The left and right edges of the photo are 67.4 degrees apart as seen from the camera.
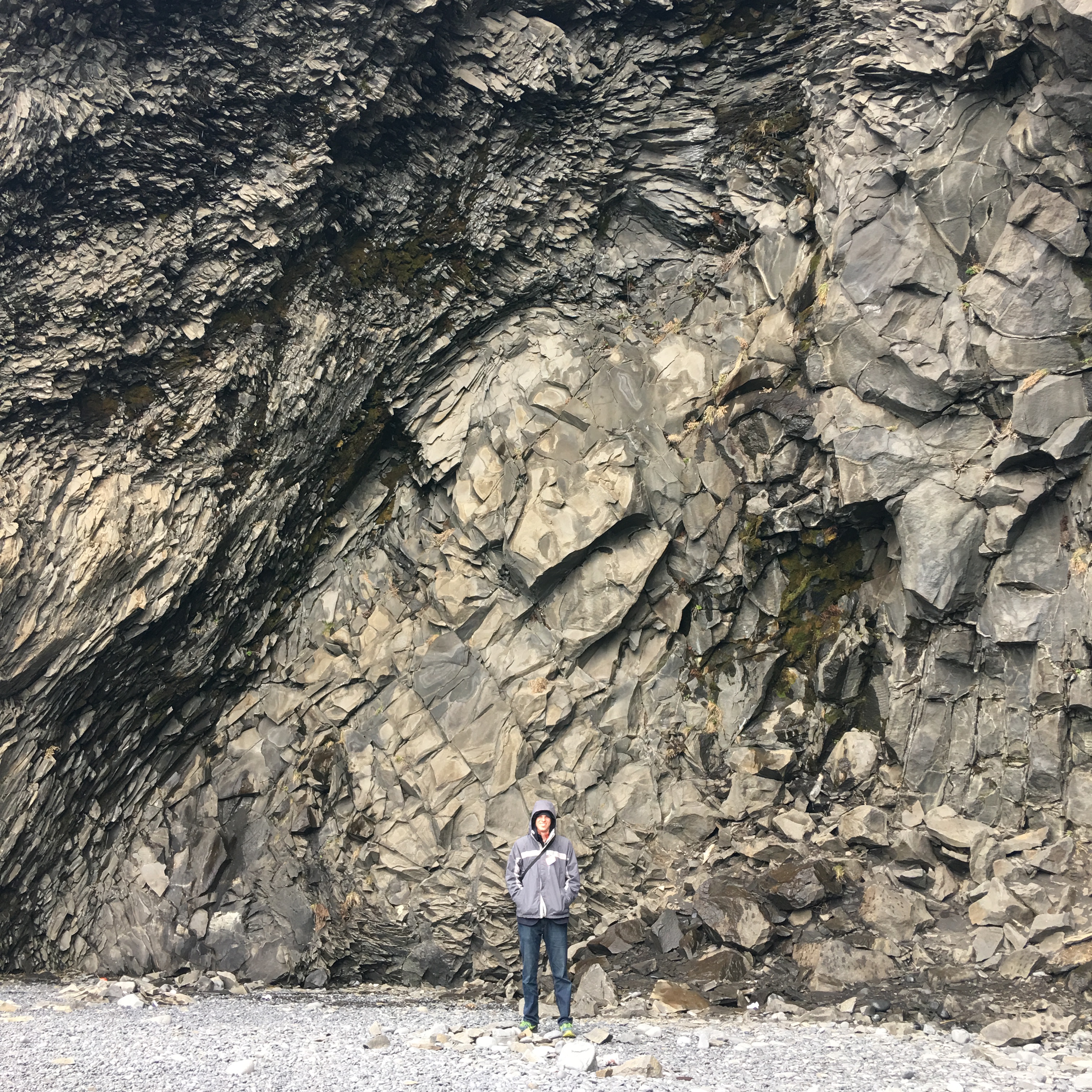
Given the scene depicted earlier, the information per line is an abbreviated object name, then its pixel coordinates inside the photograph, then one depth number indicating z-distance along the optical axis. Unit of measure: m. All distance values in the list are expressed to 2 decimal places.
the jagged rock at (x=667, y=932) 9.22
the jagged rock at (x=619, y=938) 9.52
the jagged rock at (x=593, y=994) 8.29
